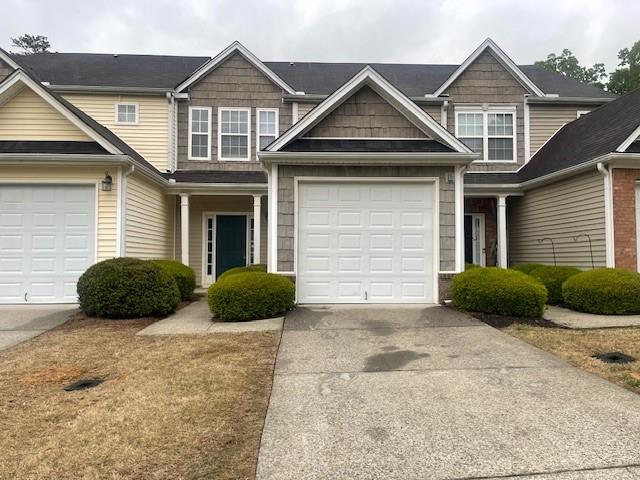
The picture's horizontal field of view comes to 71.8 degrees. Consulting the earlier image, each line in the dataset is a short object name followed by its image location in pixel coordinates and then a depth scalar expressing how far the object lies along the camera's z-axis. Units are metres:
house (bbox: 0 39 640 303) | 9.62
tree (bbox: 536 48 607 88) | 40.44
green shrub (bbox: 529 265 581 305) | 9.98
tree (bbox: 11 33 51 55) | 44.03
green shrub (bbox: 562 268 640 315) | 8.47
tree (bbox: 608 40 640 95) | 31.06
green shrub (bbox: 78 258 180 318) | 8.38
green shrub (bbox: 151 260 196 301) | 10.86
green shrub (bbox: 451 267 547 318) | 8.09
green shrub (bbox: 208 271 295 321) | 8.10
